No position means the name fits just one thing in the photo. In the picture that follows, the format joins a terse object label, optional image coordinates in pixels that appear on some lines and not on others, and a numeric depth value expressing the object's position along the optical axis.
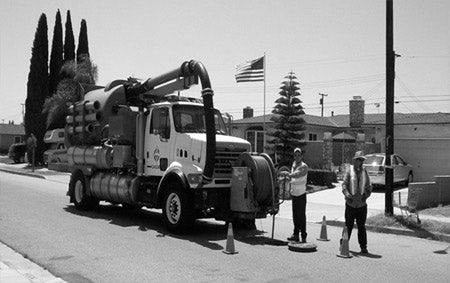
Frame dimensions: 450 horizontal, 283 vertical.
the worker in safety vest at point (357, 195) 9.20
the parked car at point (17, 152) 50.31
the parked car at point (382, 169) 20.94
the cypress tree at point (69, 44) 45.22
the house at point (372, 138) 23.44
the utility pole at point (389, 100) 12.84
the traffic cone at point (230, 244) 8.76
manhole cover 9.05
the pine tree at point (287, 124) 27.70
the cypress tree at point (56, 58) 44.84
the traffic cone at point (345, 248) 8.61
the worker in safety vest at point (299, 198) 9.86
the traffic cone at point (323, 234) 10.50
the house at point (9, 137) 81.94
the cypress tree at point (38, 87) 44.12
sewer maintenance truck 10.33
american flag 23.62
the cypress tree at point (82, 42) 45.19
